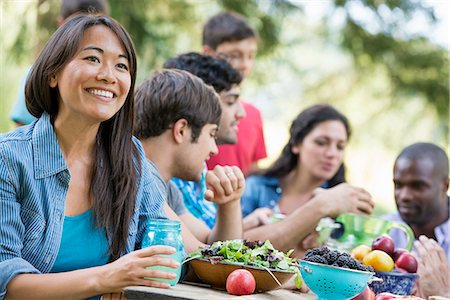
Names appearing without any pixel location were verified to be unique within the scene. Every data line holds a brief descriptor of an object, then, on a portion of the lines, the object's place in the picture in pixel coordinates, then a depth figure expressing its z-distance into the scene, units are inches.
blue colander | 98.5
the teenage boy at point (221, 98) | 150.8
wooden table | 93.4
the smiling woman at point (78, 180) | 92.8
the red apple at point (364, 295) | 106.1
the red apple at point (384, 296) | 109.3
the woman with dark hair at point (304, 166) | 190.7
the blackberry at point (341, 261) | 99.7
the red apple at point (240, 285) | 101.5
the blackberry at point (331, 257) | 100.5
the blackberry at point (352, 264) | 99.7
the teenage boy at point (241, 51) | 203.6
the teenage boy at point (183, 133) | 128.4
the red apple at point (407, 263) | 127.2
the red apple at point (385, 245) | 130.6
